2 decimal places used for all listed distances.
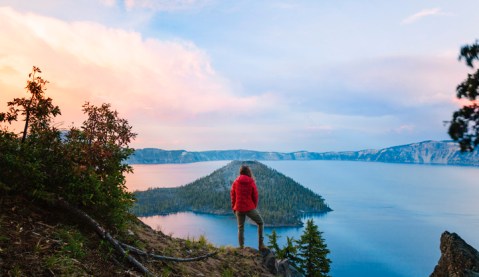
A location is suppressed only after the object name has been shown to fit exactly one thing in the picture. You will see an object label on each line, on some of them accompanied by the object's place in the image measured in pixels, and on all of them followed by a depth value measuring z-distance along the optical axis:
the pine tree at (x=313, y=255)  24.83
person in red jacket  13.32
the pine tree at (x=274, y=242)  17.25
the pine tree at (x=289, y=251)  17.61
